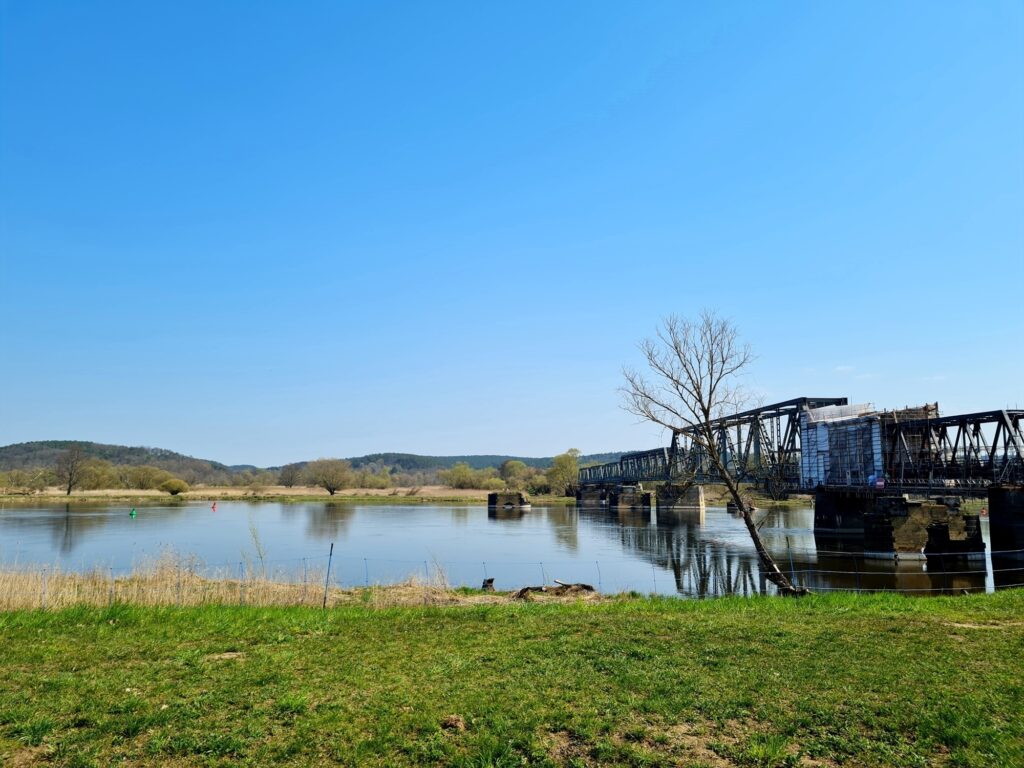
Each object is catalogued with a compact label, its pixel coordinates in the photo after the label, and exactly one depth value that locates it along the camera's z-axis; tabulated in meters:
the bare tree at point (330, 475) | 185.12
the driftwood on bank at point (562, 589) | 25.67
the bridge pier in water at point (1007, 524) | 41.84
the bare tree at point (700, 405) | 24.75
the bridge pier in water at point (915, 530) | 52.44
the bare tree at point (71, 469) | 147.84
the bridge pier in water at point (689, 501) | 128.75
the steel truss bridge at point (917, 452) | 49.09
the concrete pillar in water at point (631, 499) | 143.71
